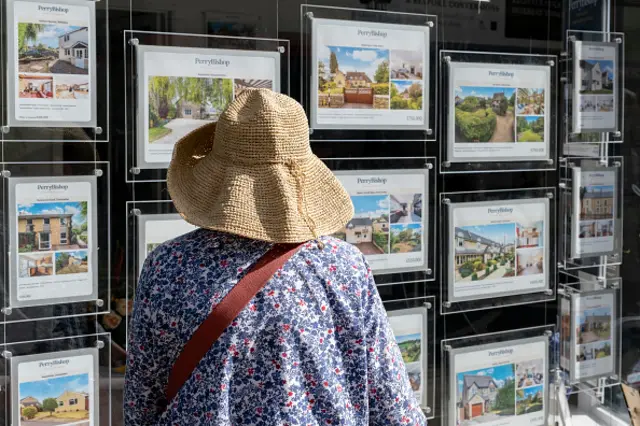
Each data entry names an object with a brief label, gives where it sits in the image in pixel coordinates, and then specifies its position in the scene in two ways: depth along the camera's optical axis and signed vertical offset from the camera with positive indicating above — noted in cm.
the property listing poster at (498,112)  497 +44
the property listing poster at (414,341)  490 -88
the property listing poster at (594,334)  553 -95
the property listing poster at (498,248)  506 -37
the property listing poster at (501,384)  520 -121
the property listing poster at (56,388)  395 -94
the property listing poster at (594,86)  534 +63
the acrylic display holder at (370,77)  451 +59
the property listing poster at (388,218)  468 -17
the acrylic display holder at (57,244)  389 -26
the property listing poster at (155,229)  417 -21
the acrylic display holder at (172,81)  410 +52
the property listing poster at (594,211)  541 -15
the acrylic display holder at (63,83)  381 +47
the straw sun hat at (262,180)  241 +2
